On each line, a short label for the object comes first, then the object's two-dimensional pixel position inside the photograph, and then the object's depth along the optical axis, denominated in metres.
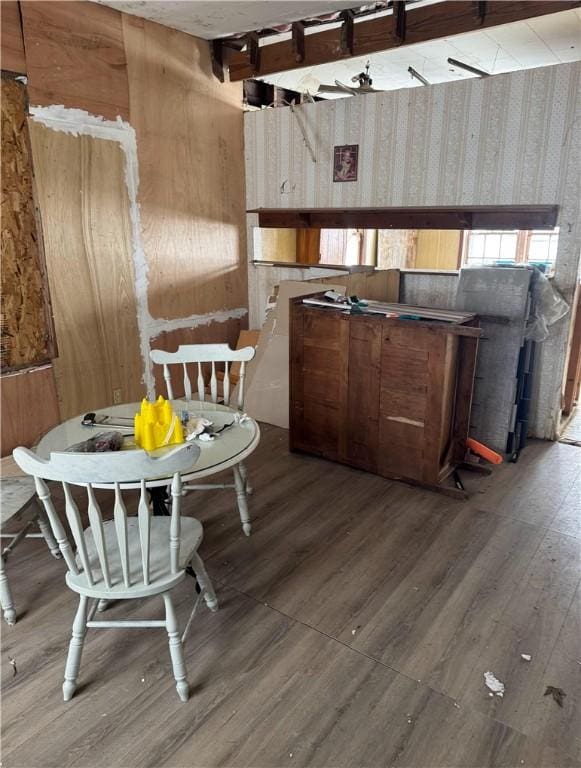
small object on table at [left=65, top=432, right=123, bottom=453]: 2.01
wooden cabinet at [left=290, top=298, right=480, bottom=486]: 2.95
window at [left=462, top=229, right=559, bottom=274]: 8.03
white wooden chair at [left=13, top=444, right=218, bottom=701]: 1.54
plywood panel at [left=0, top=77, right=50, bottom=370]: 3.20
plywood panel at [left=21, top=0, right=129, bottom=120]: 3.22
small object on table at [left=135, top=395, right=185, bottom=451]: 2.07
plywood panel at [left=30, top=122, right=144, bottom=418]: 3.47
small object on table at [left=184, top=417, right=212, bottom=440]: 2.19
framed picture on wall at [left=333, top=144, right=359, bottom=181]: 4.16
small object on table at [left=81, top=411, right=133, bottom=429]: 2.33
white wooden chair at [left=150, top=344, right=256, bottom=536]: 2.70
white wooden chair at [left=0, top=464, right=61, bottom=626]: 2.11
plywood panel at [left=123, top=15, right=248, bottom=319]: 3.92
